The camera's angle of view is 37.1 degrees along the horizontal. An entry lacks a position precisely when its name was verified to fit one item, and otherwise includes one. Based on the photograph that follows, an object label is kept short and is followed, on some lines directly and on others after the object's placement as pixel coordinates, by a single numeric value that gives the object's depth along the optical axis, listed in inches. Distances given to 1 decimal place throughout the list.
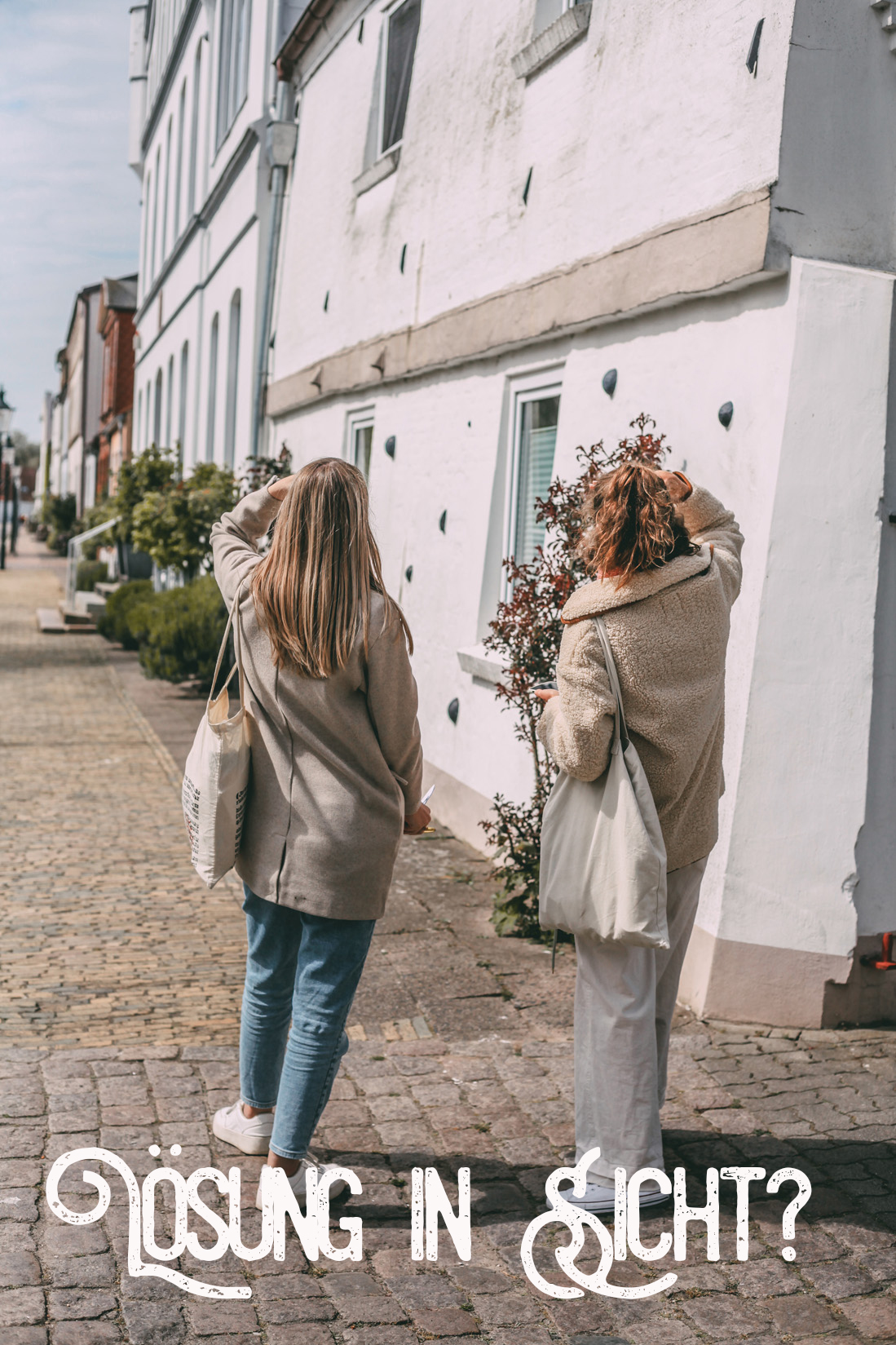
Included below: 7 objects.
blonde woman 131.7
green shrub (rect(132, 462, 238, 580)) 577.9
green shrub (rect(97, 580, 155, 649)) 749.3
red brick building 1680.6
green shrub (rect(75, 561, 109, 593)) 1036.5
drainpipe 513.3
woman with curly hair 138.1
